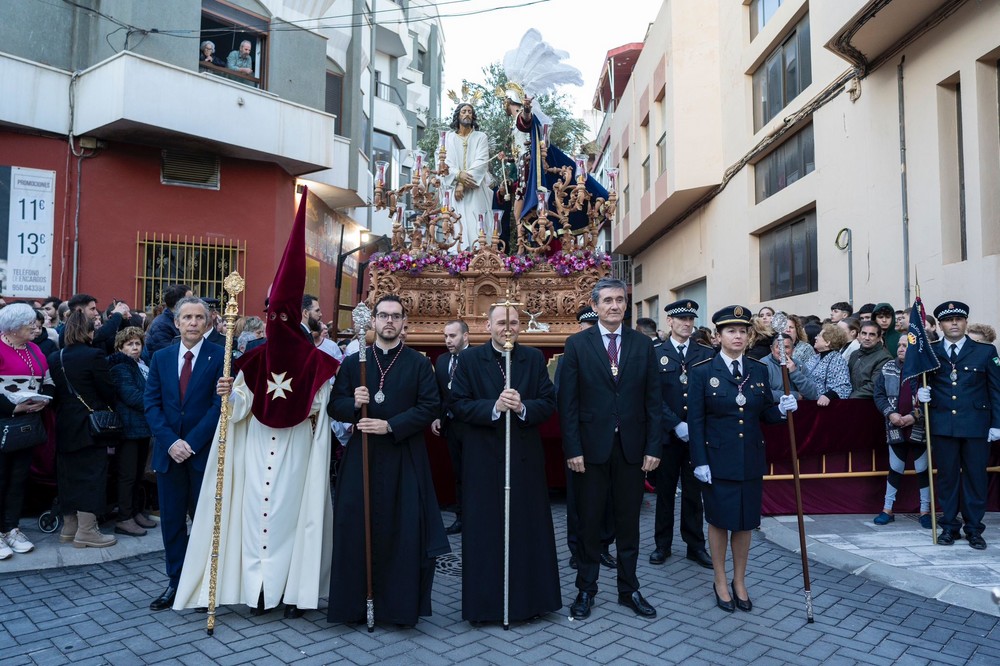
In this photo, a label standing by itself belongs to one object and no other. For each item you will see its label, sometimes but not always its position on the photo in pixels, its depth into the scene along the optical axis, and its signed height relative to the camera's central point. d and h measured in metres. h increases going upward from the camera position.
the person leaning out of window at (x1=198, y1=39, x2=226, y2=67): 13.34 +6.04
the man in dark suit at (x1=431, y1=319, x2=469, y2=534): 5.78 -0.20
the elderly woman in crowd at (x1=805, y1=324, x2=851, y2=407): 7.34 -0.04
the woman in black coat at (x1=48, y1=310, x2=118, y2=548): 5.75 -0.60
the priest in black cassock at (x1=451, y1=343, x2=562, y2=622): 4.30 -0.91
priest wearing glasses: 4.23 -0.81
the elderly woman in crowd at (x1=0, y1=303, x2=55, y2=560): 5.42 -0.26
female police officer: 4.53 -0.51
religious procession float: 8.27 +1.59
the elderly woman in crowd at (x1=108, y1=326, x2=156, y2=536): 6.01 -0.51
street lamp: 19.20 +3.71
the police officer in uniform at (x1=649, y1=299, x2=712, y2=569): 5.73 -0.74
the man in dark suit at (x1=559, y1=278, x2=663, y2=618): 4.52 -0.46
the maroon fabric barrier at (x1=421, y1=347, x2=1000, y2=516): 7.07 -1.00
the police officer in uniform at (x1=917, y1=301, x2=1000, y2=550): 5.89 -0.47
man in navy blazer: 4.57 -0.38
